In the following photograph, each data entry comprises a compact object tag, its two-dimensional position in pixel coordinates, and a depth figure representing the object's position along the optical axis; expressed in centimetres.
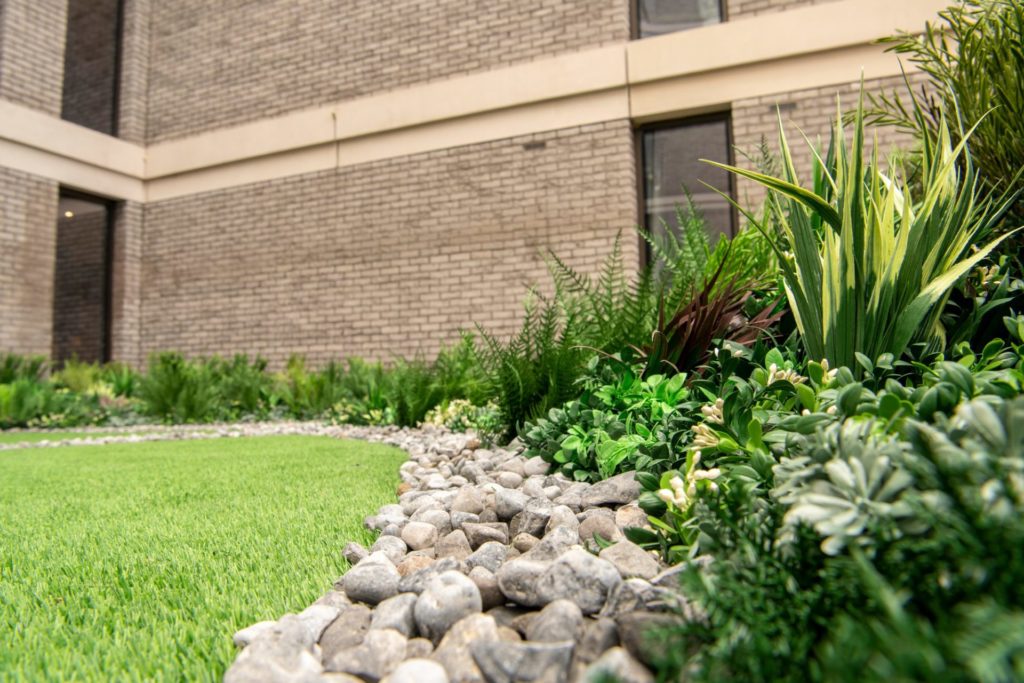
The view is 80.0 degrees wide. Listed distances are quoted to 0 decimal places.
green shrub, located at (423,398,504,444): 272
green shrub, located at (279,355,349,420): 590
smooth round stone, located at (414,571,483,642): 98
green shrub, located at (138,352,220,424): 583
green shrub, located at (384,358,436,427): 438
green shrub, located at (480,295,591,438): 241
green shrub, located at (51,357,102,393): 701
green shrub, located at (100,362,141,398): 697
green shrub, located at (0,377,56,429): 570
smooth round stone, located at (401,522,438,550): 148
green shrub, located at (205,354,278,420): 619
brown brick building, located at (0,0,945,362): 637
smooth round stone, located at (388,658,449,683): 81
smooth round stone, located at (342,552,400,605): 115
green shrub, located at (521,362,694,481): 165
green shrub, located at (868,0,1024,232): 189
